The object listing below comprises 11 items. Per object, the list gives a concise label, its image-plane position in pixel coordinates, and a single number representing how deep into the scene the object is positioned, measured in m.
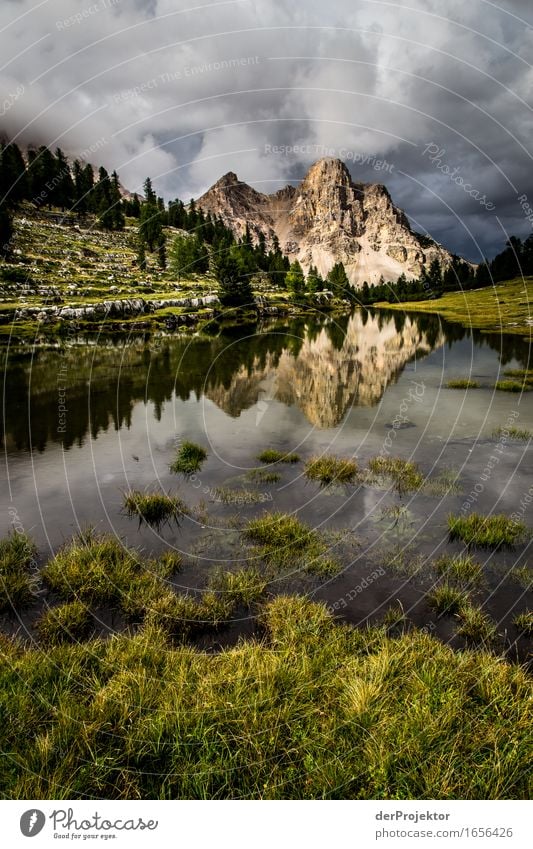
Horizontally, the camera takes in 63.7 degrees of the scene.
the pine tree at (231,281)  87.38
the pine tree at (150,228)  115.46
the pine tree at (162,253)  116.79
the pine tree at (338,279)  151.38
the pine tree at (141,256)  108.11
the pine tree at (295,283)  121.44
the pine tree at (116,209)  145.38
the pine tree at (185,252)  100.31
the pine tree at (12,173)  122.87
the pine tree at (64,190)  139.50
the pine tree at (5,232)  91.06
